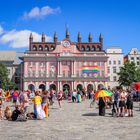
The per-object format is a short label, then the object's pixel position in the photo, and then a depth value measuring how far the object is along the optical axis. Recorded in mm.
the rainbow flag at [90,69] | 52064
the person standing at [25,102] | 11914
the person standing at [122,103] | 11798
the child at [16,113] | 10636
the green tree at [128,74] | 43405
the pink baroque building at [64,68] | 51351
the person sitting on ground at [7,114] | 10982
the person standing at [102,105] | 12229
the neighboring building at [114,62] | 59013
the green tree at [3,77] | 46666
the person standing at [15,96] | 18250
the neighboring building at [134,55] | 60572
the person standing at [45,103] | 11948
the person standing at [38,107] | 11059
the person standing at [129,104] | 11855
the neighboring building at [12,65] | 58488
